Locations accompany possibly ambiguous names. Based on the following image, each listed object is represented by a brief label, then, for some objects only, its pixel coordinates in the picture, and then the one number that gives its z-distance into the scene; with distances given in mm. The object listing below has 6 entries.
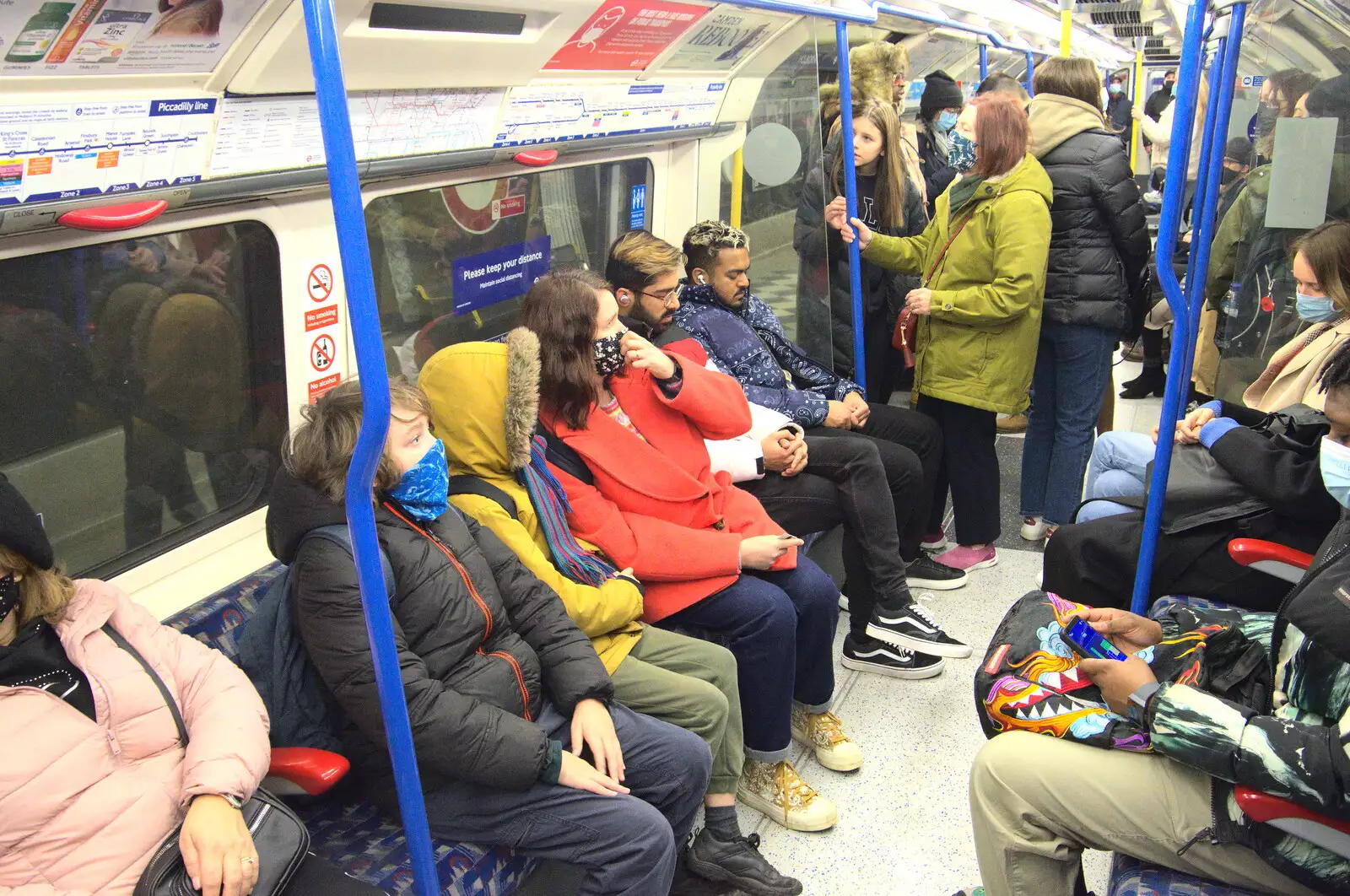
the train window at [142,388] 2271
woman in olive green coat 4016
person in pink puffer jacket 1687
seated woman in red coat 2916
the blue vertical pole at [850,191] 4211
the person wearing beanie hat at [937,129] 6125
